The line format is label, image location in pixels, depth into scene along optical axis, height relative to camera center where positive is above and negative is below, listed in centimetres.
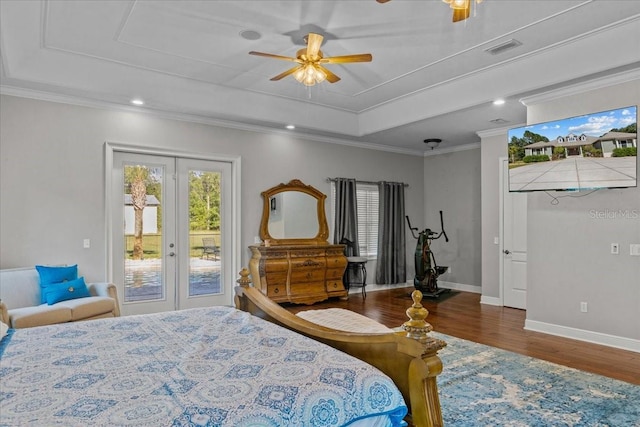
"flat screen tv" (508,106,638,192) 411 +69
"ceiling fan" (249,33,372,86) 373 +145
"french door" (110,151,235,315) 544 -18
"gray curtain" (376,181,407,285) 801 -32
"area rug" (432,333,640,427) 274 -130
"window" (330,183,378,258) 788 +0
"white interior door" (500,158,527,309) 633 -40
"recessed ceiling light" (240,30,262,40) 404 +179
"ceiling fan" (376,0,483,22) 258 +135
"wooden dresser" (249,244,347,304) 625 -81
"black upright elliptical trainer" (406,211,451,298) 719 -88
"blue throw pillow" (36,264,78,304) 441 -60
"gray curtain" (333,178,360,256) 745 +10
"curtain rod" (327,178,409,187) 739 +69
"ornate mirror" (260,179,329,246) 660 +5
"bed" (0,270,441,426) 139 -63
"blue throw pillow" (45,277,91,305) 430 -75
